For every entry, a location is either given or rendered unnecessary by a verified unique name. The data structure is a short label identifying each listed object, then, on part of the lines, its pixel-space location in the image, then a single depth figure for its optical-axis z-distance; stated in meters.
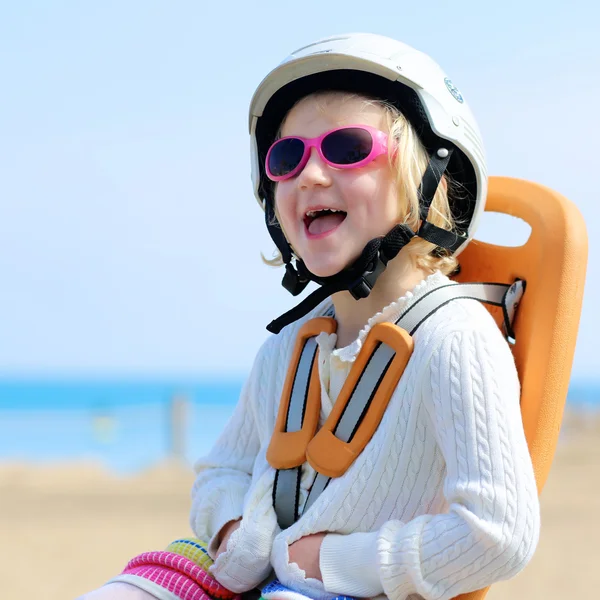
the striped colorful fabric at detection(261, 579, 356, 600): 2.36
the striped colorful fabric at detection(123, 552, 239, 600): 2.65
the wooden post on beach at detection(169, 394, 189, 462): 17.45
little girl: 2.25
